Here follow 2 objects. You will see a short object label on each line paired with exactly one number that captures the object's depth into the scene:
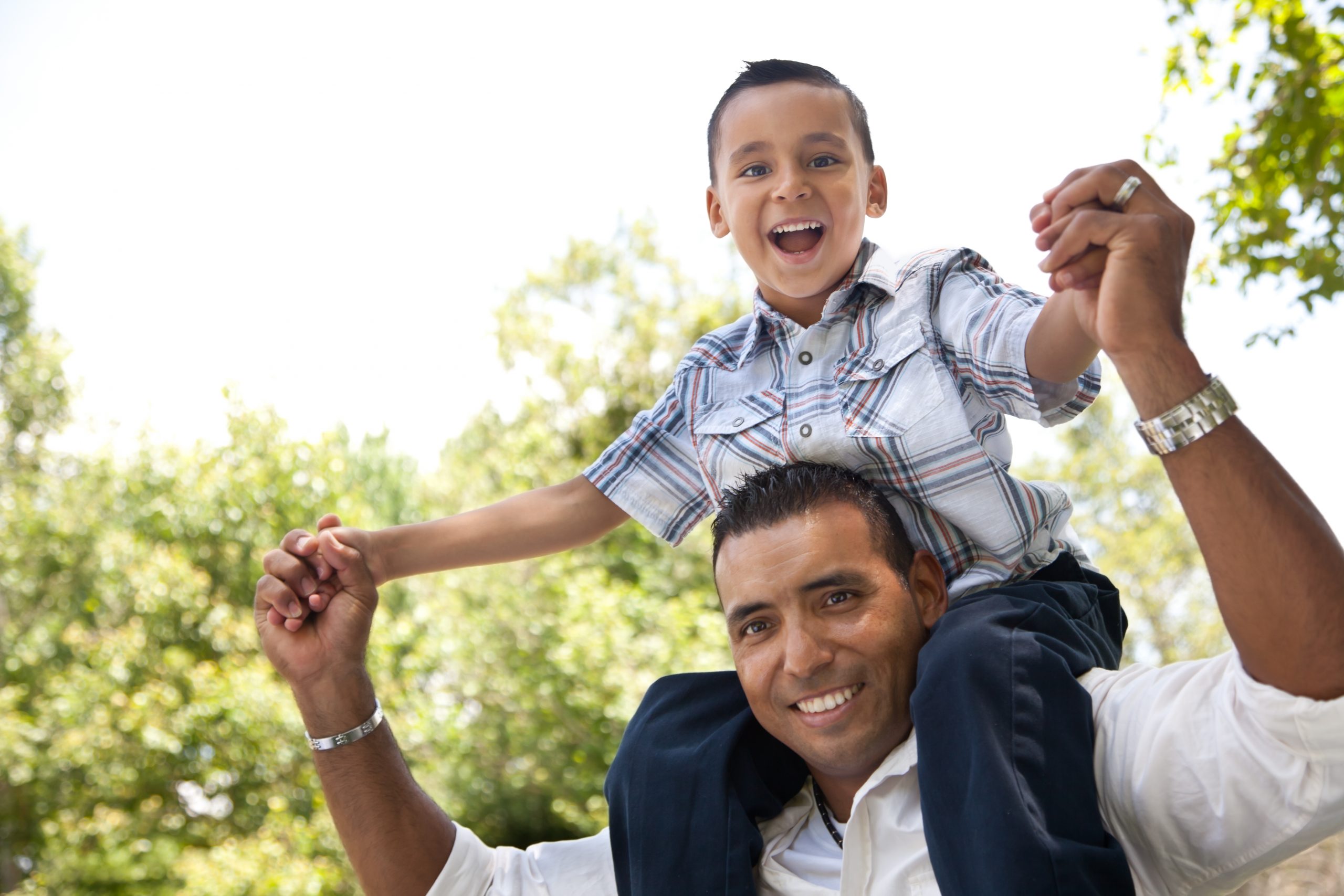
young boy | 1.49
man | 1.26
